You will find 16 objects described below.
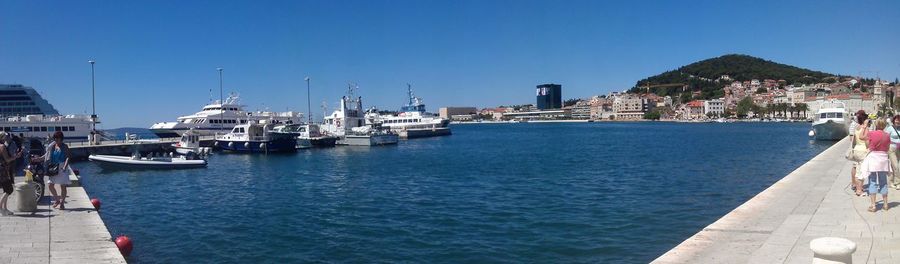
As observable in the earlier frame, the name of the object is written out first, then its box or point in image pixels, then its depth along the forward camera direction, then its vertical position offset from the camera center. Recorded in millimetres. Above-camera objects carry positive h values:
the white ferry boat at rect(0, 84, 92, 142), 56594 +591
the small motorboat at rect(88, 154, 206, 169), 34250 -1889
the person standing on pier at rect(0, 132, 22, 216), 12219 -909
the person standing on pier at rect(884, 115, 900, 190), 12477 -756
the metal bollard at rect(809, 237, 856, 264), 5703 -1315
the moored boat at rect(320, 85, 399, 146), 67875 -436
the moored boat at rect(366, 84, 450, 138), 100125 +178
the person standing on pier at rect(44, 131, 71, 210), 12922 -709
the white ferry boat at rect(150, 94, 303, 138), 77062 +996
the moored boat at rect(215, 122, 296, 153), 52906 -1208
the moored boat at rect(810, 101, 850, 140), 57281 -905
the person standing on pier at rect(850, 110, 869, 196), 11659 -579
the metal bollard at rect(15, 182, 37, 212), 12664 -1411
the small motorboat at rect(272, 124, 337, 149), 61594 -1207
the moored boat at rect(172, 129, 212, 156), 49719 -1171
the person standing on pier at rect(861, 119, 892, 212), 10328 -888
